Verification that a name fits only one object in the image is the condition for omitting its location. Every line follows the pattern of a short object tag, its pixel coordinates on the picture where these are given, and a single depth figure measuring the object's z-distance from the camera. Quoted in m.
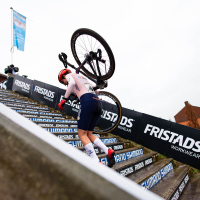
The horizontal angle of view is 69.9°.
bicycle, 2.72
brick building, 34.04
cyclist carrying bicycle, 2.36
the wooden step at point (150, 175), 2.58
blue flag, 12.27
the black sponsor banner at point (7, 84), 8.75
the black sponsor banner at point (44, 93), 7.29
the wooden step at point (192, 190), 2.73
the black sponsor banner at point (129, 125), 5.38
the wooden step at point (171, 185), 2.42
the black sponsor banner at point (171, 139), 4.40
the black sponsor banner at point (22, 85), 8.08
